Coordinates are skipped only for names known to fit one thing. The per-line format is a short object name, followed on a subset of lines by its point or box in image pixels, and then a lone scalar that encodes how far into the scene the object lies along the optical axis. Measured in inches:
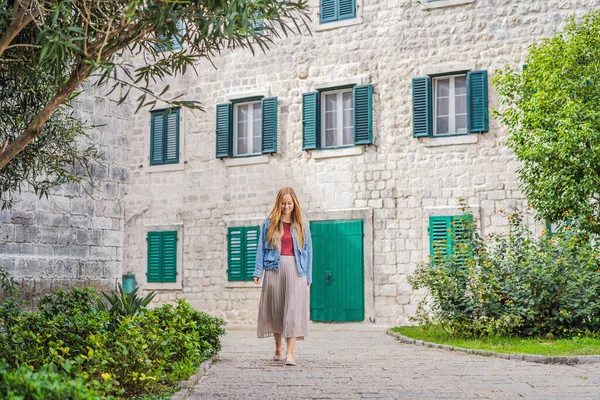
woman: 373.4
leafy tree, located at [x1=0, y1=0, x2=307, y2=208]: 234.2
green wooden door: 746.2
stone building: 718.5
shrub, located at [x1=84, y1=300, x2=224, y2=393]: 271.1
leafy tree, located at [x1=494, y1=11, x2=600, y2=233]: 562.6
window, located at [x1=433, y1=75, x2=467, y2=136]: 728.3
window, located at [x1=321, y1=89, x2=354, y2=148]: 772.6
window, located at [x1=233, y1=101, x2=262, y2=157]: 821.2
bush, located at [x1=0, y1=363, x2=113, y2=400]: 171.9
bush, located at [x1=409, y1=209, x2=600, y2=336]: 474.6
